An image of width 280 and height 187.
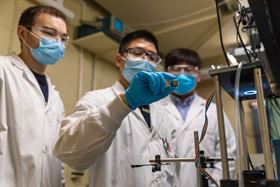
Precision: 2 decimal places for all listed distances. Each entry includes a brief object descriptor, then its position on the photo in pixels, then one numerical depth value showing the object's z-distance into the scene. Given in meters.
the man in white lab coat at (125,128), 0.95
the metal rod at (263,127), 0.67
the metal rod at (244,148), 0.81
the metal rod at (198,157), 0.84
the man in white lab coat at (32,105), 1.23
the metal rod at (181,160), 1.00
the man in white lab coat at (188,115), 1.92
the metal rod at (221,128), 0.74
